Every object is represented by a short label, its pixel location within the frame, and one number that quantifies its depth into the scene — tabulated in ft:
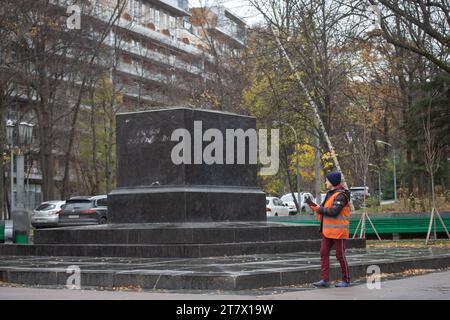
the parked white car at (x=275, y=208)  158.40
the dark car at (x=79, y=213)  105.50
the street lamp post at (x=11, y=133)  103.05
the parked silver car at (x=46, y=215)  125.29
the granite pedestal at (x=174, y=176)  56.13
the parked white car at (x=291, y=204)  180.32
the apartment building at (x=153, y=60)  159.22
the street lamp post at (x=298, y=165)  160.04
